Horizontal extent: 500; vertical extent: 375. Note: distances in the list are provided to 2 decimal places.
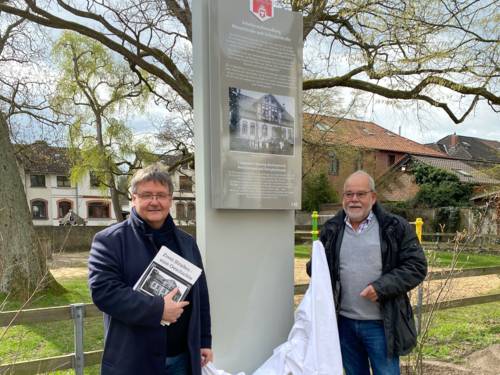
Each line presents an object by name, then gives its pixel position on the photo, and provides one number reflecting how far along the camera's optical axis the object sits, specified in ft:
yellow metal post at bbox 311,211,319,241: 40.67
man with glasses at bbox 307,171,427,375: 8.49
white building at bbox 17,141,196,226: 141.69
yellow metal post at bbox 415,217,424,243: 29.28
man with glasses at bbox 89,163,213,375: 6.39
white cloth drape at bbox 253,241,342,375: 8.50
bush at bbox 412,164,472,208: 86.22
